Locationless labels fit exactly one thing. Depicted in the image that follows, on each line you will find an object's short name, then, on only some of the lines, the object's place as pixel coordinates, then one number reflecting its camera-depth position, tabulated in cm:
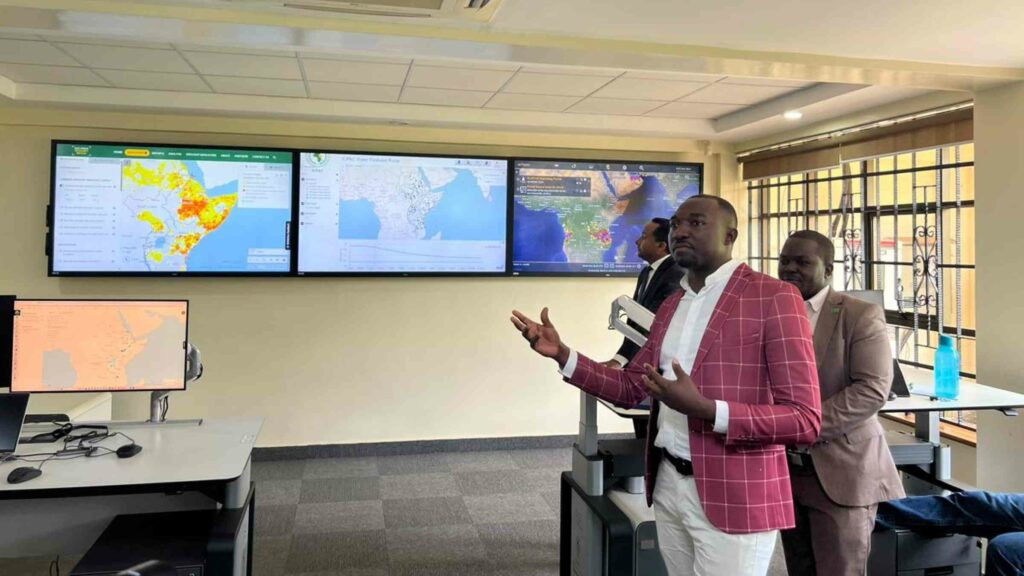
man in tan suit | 203
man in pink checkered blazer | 149
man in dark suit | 305
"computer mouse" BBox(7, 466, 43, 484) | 196
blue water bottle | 298
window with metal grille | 383
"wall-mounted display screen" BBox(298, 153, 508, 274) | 461
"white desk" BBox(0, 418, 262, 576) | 197
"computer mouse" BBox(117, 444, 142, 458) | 223
